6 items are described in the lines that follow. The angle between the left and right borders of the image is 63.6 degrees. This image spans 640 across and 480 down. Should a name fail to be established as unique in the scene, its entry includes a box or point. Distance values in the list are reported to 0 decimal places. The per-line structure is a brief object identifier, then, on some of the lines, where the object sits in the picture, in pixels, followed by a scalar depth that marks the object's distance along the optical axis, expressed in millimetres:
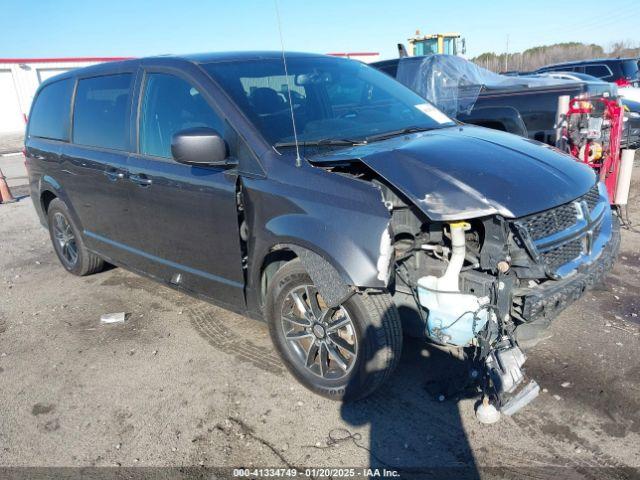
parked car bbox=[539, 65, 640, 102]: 10672
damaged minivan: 2580
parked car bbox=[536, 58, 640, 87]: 13984
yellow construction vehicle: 17844
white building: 30688
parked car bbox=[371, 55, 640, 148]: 6098
